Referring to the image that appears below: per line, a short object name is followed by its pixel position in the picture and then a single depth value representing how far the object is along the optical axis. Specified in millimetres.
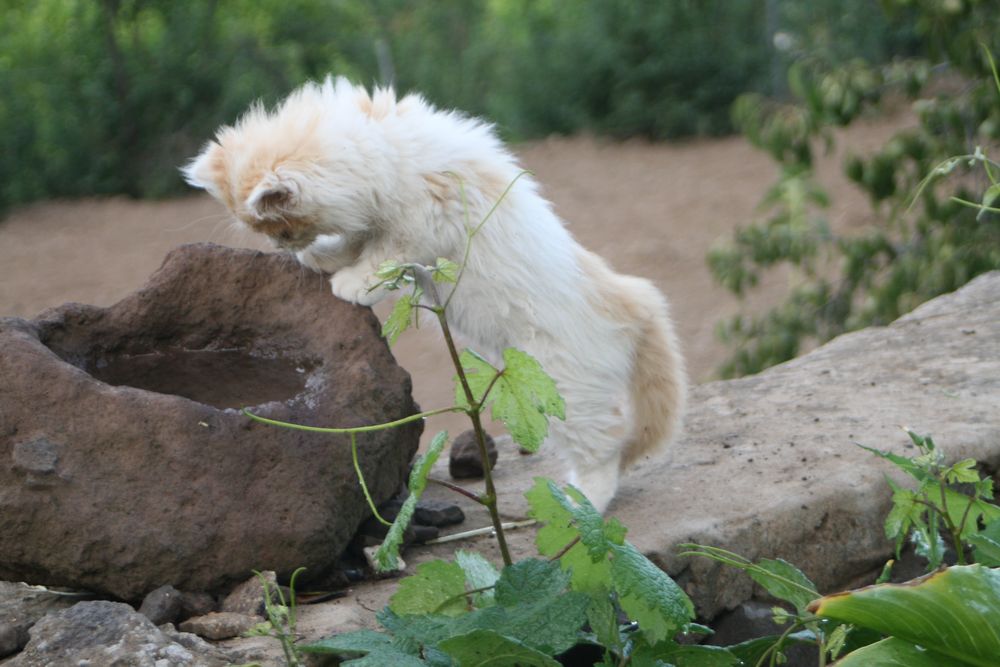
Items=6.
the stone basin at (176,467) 6219
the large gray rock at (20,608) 5895
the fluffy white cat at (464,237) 7473
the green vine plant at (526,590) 5227
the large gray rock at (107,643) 5637
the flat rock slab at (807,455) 7398
